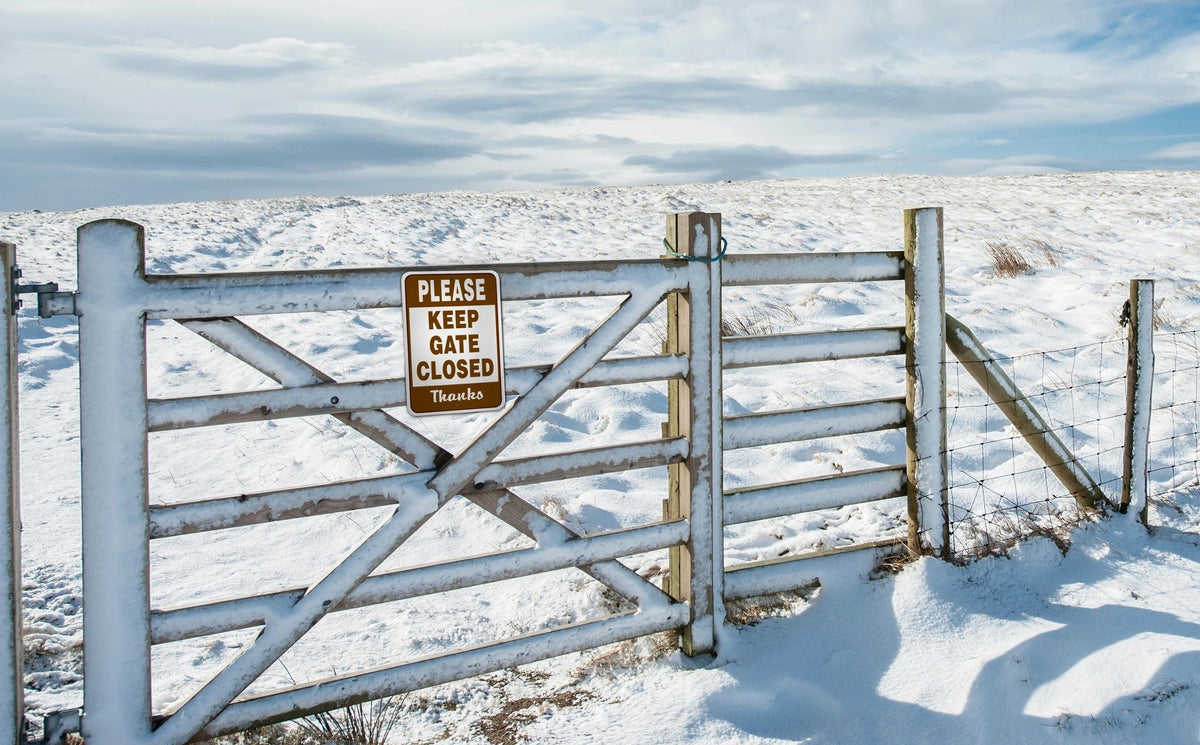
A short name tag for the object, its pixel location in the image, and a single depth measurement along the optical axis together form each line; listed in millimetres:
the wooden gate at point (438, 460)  2658
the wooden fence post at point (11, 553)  2559
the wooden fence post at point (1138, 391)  4531
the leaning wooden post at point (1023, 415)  4125
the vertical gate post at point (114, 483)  2602
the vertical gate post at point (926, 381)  3934
